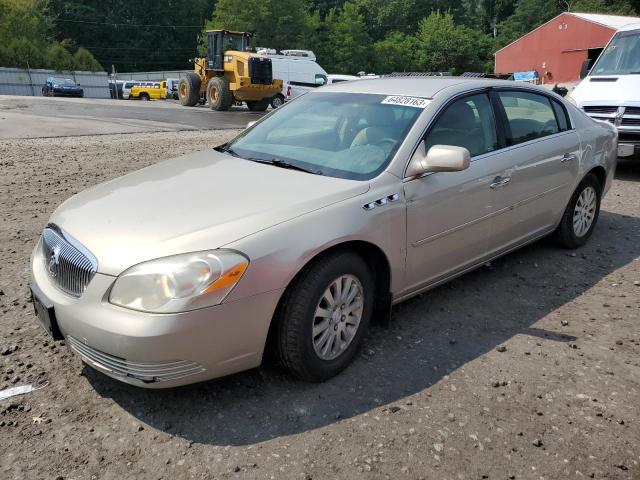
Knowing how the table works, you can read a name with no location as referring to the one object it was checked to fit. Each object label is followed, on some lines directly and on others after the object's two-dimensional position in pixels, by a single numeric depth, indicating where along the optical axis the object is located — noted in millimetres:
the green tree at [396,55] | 66688
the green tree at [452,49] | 67000
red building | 41688
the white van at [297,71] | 29922
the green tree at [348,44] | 64375
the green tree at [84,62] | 52781
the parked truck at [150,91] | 39688
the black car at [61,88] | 38500
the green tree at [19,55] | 48156
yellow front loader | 21141
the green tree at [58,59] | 49969
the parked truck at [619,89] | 8070
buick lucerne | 2590
